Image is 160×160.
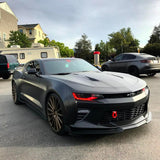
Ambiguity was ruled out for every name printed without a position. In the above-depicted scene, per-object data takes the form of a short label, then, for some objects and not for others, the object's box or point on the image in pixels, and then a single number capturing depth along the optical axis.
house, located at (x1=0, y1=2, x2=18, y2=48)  37.25
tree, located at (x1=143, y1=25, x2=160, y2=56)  55.86
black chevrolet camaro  2.53
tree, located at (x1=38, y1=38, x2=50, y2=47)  49.22
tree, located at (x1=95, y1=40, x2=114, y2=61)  84.69
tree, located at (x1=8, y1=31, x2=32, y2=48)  34.32
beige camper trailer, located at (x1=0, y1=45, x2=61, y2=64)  24.44
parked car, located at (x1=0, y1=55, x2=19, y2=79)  11.77
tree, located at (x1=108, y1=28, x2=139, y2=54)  72.09
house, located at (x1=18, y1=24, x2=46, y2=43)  50.31
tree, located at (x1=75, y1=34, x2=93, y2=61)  80.50
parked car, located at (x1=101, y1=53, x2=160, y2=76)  9.67
